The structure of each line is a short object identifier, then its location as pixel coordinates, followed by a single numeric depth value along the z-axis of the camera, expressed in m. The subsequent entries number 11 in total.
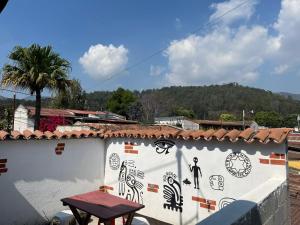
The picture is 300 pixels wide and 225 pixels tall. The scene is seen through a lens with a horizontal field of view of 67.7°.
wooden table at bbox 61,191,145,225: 3.74
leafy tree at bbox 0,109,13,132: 15.91
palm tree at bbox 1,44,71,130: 10.63
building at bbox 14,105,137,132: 16.76
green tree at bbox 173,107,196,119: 49.19
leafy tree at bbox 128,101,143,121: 29.76
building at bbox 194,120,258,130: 33.56
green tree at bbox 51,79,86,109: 11.21
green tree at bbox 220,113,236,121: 48.70
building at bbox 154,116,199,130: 28.56
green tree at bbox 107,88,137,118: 32.57
